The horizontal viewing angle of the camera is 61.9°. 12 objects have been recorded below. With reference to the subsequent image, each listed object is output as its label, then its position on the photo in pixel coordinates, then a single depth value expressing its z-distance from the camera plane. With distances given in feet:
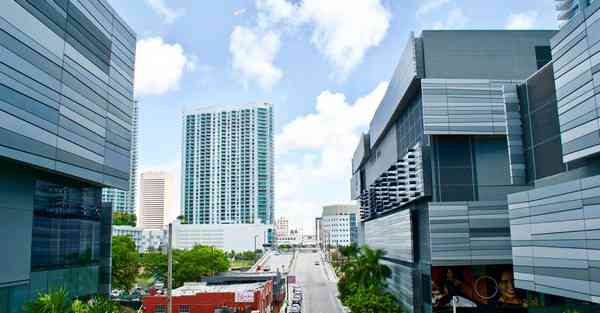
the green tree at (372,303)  156.56
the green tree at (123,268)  252.21
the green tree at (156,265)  307.58
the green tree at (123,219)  585.67
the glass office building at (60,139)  86.12
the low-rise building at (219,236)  606.96
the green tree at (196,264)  279.08
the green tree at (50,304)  67.05
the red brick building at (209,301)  158.61
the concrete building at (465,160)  130.82
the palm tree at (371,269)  181.88
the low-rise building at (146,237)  575.34
